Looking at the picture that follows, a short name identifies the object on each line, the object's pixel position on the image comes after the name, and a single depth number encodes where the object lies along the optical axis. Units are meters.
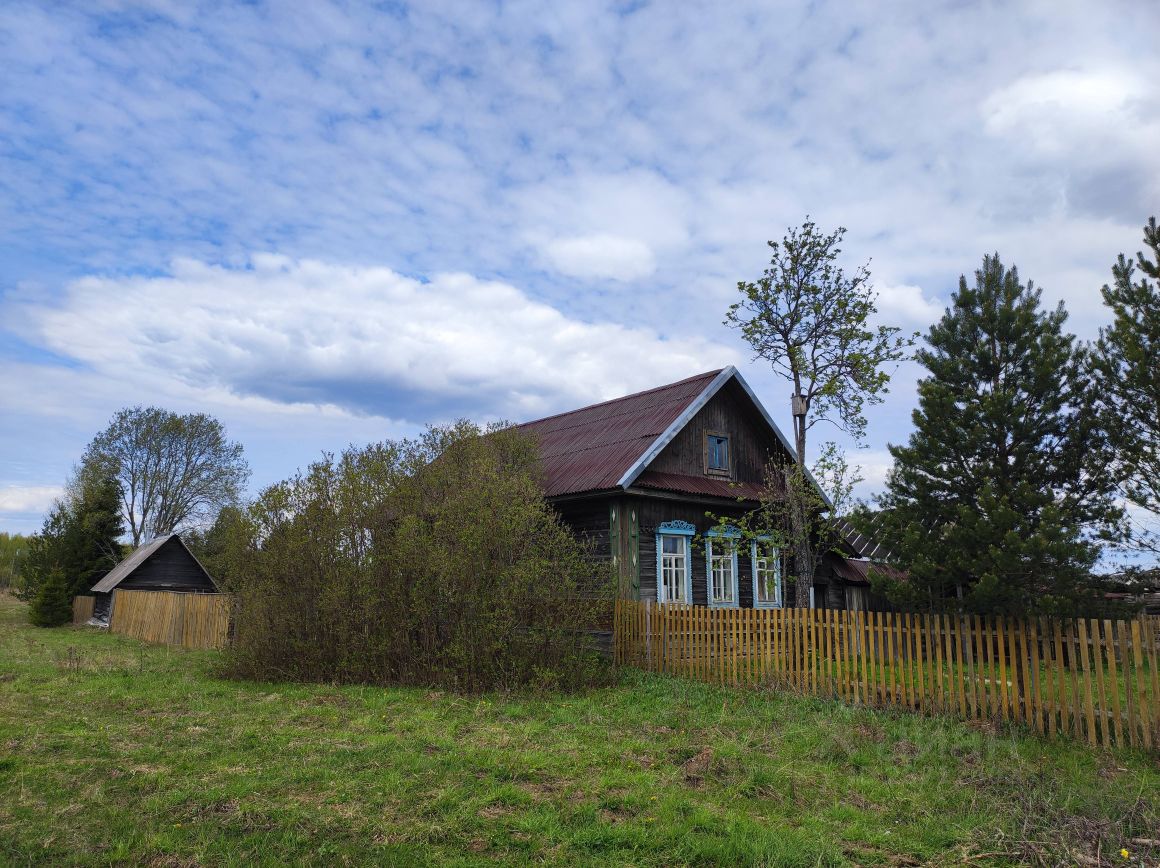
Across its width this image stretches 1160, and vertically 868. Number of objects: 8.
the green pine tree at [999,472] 12.05
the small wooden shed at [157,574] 28.88
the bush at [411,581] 11.42
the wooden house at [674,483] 16.09
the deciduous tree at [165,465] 42.03
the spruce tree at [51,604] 29.31
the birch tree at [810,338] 15.37
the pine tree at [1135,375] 11.37
